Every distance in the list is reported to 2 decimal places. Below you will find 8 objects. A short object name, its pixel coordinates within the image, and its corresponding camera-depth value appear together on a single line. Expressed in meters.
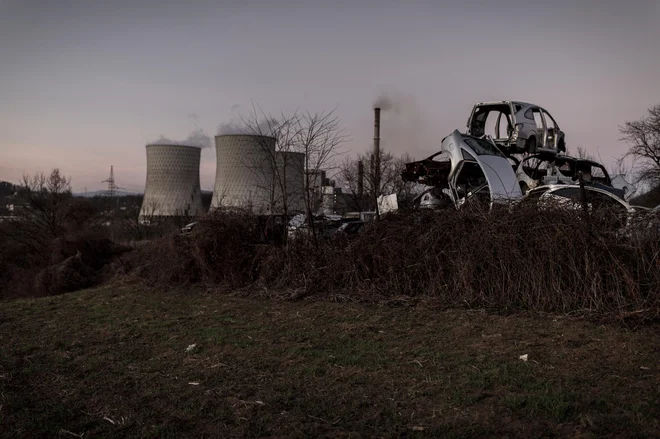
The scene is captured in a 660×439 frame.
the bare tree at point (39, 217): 23.73
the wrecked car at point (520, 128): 11.19
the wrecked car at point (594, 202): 6.15
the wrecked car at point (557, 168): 11.29
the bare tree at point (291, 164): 10.02
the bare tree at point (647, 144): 29.82
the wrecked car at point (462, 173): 9.46
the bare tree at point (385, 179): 25.69
